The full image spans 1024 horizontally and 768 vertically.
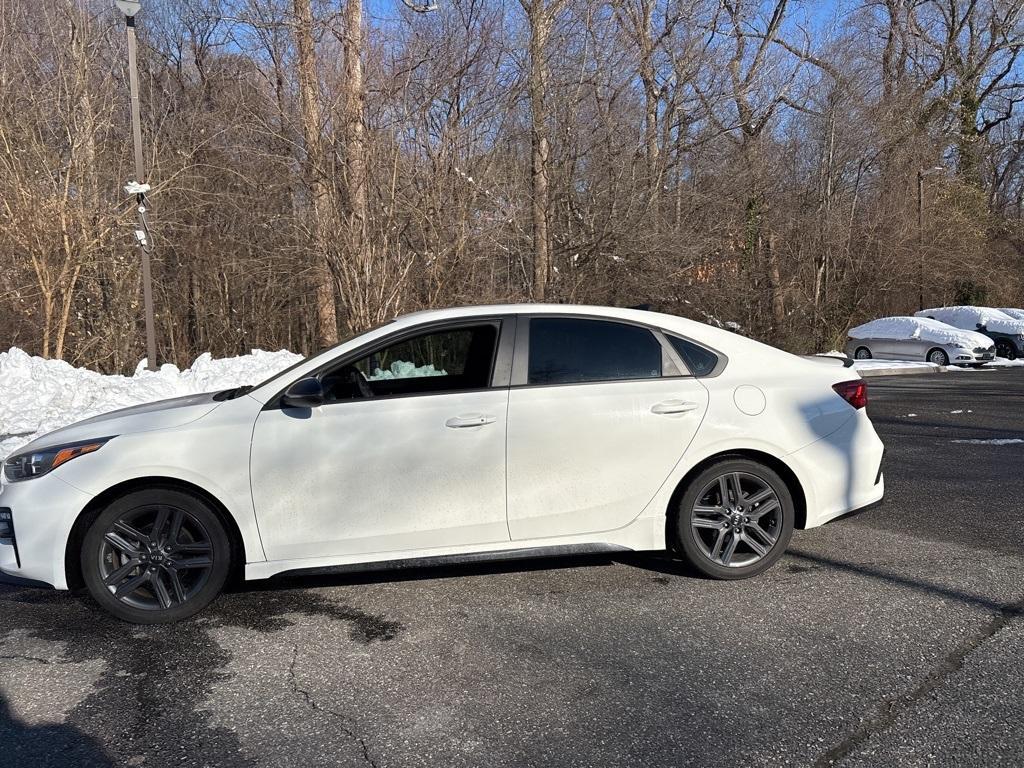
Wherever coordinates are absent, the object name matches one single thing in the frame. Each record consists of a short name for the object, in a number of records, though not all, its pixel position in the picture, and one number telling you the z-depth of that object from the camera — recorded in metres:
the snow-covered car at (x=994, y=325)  24.08
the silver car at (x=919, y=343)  21.92
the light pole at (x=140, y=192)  13.48
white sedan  4.25
